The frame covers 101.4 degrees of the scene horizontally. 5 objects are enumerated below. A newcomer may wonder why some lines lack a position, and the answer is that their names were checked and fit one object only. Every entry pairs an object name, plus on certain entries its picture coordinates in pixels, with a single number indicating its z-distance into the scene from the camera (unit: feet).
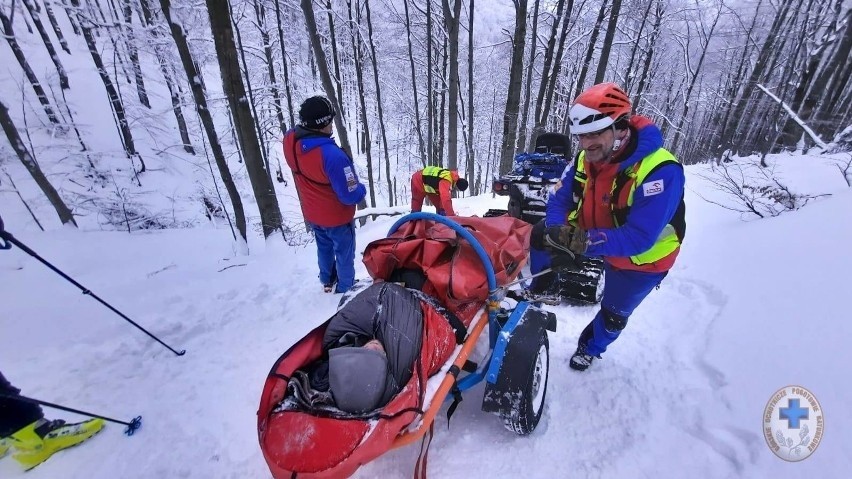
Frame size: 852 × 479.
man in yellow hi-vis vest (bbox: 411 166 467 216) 15.44
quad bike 16.01
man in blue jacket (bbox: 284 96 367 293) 11.52
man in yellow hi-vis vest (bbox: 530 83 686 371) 6.94
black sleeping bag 6.11
